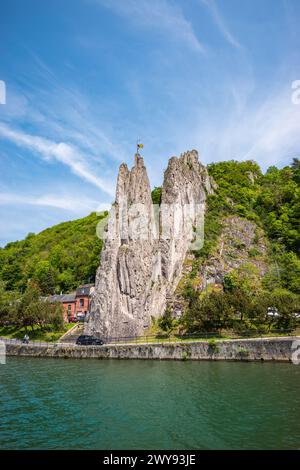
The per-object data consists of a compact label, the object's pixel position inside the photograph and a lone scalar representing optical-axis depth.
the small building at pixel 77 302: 73.38
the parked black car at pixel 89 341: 47.41
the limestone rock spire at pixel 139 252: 53.72
